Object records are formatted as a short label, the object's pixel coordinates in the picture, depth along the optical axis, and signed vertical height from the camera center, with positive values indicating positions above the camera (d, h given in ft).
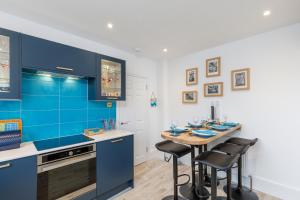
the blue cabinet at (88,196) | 5.99 -3.95
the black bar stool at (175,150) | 5.89 -2.02
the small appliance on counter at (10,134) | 5.16 -1.18
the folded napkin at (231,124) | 7.82 -1.25
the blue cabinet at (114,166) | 6.66 -3.18
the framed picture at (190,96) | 10.37 +0.35
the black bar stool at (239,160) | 6.41 -2.85
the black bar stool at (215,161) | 4.68 -2.02
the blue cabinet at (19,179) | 4.47 -2.48
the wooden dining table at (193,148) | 5.01 -2.27
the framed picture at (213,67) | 9.23 +2.20
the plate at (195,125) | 7.36 -1.25
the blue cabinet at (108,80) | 7.70 +1.17
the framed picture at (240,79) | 8.10 +1.23
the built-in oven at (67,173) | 5.18 -2.78
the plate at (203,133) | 5.42 -1.24
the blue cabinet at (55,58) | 5.55 +1.88
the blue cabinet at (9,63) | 5.17 +1.38
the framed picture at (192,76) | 10.35 +1.78
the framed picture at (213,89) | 9.16 +0.75
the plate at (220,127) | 6.73 -1.27
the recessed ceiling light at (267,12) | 5.73 +3.51
